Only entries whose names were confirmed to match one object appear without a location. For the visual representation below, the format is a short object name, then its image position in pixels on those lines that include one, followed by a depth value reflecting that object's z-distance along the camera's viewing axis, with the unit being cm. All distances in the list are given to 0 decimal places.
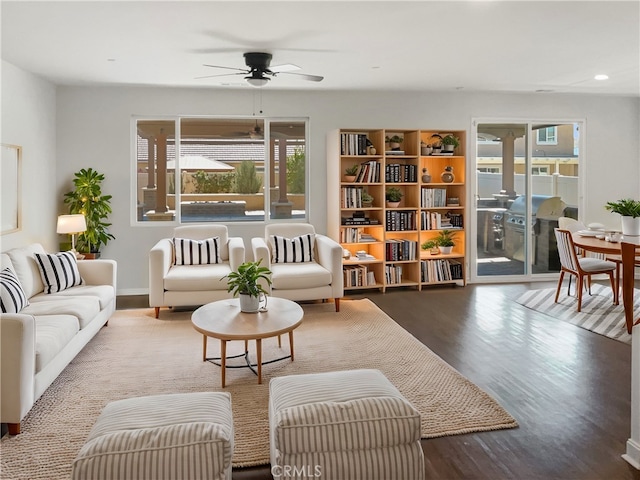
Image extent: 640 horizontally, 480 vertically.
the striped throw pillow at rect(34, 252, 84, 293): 463
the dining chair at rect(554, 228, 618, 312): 552
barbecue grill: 738
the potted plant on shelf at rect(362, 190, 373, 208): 671
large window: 668
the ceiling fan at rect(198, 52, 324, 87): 468
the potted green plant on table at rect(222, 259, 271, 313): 394
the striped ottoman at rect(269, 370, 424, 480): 212
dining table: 471
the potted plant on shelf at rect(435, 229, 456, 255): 693
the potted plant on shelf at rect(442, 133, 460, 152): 679
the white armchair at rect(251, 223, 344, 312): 547
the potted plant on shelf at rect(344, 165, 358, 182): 663
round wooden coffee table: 354
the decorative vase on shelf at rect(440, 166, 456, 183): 691
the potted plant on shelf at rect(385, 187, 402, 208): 675
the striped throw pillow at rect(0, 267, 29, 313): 361
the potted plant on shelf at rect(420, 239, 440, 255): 692
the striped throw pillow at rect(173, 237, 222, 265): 587
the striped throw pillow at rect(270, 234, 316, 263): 602
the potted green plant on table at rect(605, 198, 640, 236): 544
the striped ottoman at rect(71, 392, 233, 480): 192
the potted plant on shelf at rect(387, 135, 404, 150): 672
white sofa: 287
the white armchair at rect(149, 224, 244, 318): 529
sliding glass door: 729
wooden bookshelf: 662
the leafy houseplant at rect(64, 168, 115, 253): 607
